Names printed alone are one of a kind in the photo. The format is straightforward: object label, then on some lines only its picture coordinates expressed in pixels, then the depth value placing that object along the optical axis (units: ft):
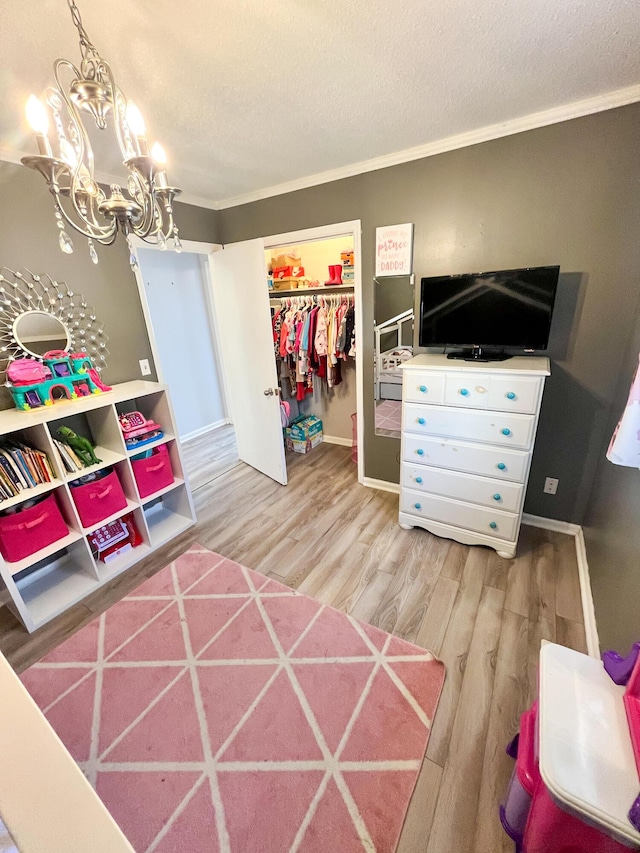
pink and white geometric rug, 3.58
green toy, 6.38
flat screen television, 5.90
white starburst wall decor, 6.13
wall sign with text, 7.31
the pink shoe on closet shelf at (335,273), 10.47
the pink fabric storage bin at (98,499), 6.35
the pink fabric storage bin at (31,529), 5.54
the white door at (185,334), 11.78
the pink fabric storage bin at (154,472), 7.28
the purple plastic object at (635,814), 2.19
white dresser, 5.89
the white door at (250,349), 8.78
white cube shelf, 5.73
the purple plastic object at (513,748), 3.90
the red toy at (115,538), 6.92
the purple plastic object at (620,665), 2.95
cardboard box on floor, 12.12
